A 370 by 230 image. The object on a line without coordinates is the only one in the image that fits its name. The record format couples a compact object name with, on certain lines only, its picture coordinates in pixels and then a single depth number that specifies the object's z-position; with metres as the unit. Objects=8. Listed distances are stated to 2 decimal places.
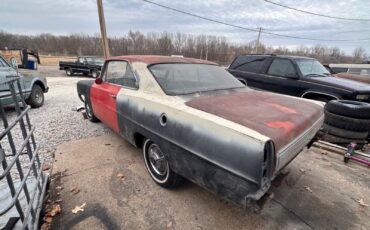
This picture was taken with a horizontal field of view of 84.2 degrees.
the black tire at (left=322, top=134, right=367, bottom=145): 4.02
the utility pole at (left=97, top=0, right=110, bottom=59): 10.65
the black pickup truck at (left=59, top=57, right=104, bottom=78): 17.59
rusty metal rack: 1.66
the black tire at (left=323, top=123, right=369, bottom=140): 3.94
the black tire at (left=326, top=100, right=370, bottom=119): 3.81
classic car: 1.63
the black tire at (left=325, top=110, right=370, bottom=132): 3.87
